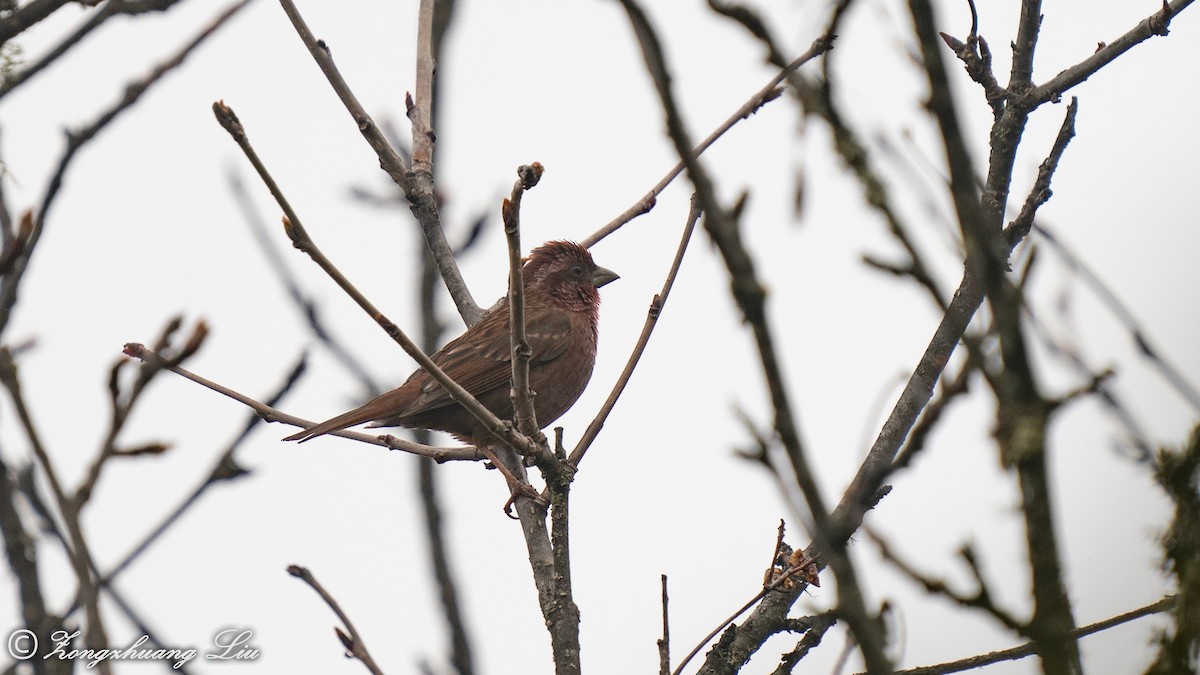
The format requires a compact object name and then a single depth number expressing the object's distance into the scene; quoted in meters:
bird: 13.42
